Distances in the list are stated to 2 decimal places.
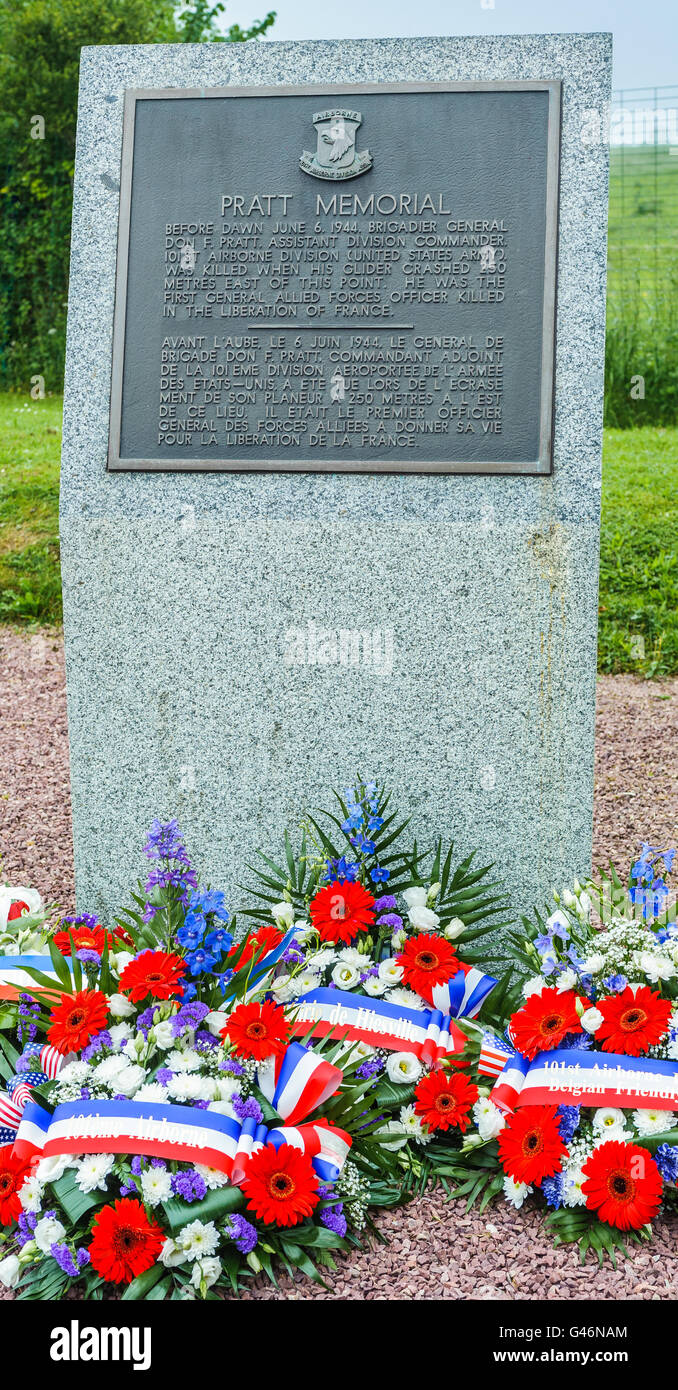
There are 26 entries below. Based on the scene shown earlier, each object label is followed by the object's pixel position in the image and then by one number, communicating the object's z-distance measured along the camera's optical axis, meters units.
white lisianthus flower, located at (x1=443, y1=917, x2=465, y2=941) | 3.12
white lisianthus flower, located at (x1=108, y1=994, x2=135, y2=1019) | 2.75
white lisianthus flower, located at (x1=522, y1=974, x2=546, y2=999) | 2.83
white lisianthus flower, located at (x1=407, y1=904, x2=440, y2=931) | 3.13
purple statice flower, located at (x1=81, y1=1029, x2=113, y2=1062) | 2.63
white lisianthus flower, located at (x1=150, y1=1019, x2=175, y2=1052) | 2.62
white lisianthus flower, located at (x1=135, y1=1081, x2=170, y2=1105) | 2.48
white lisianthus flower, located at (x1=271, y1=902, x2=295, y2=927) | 3.20
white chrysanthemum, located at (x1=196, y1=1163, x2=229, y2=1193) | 2.37
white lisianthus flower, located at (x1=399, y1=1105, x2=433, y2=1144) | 2.73
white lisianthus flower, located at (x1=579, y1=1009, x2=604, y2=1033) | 2.67
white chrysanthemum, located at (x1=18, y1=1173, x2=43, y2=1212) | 2.42
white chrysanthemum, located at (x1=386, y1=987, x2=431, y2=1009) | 2.96
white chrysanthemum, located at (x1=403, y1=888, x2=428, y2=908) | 3.21
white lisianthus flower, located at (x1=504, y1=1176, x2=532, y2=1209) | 2.57
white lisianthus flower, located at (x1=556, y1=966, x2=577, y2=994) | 2.80
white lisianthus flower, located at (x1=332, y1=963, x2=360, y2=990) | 2.98
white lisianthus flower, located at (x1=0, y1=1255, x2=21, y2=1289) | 2.36
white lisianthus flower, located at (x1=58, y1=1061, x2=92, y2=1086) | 2.58
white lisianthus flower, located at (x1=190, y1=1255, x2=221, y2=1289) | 2.26
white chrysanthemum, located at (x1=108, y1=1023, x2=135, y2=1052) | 2.67
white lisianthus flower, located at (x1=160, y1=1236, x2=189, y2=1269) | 2.28
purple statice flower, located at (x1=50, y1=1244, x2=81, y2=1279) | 2.30
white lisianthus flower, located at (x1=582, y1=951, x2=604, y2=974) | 2.76
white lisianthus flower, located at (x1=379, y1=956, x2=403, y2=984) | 3.00
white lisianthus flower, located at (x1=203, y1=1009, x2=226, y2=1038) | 2.71
